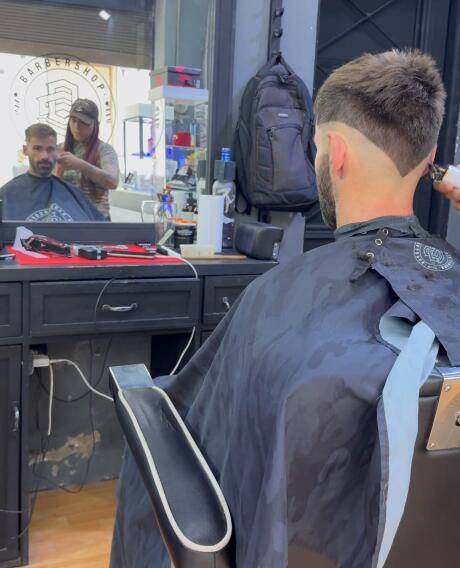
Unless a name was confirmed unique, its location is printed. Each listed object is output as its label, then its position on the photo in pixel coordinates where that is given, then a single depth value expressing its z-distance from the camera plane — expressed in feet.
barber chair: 2.36
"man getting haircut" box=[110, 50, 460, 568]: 2.45
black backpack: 7.13
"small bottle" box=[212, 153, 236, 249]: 7.22
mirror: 6.55
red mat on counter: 5.62
